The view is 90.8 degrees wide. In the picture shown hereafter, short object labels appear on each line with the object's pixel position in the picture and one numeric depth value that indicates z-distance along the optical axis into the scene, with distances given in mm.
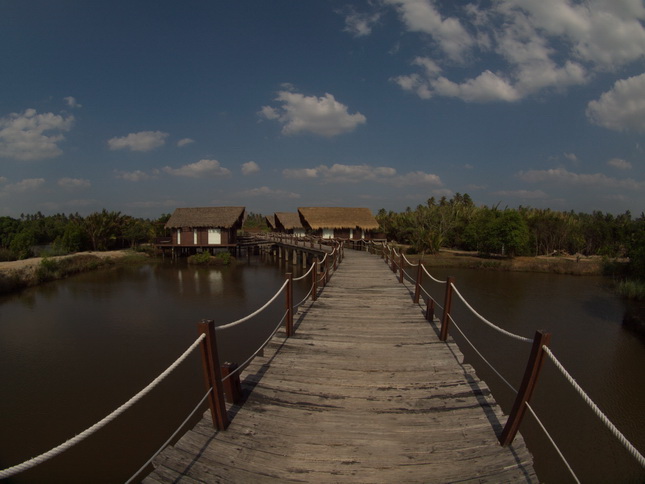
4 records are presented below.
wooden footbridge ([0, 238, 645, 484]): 2771
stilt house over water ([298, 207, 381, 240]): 35125
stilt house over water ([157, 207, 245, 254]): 32656
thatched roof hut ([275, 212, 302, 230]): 43406
